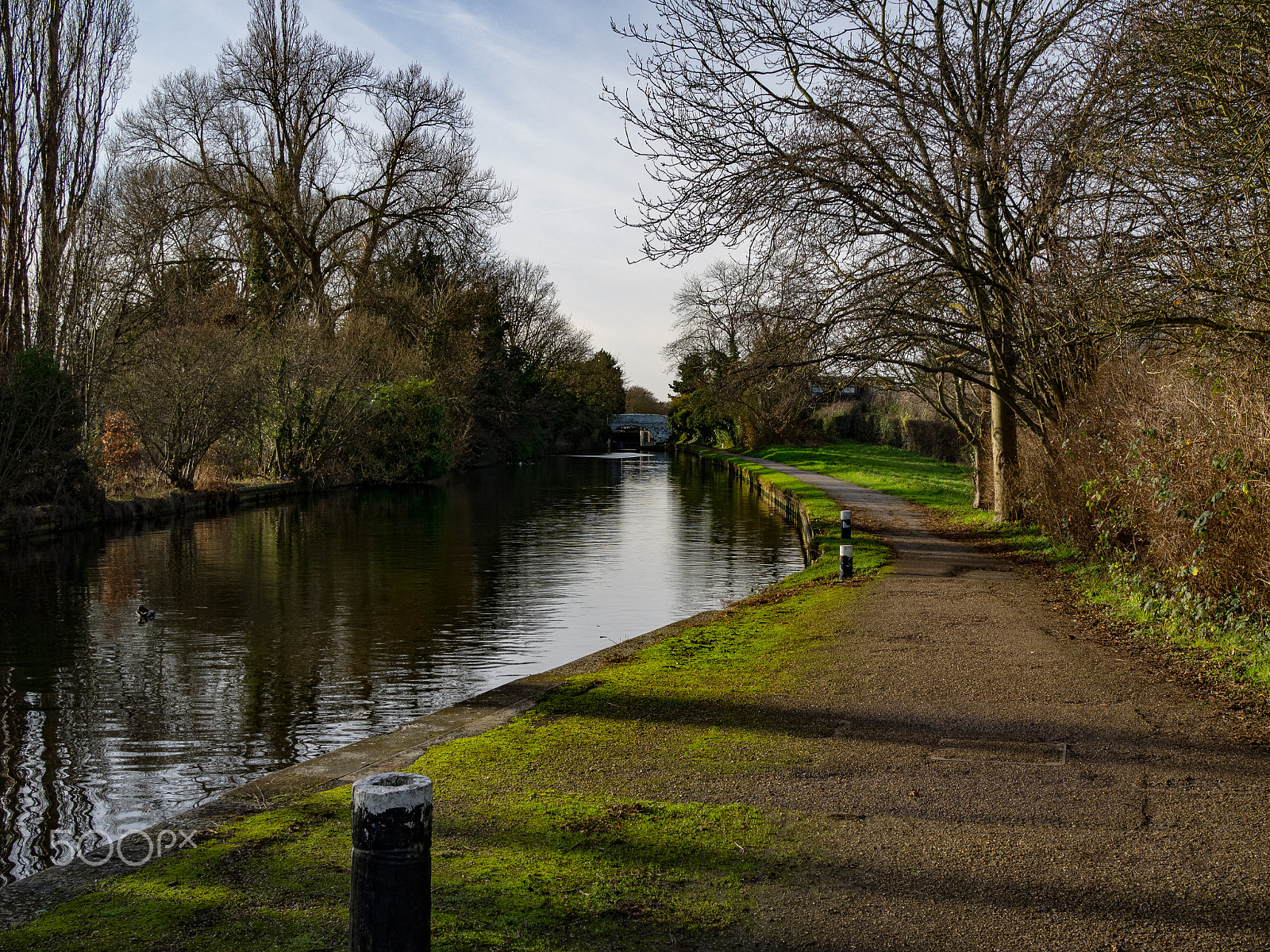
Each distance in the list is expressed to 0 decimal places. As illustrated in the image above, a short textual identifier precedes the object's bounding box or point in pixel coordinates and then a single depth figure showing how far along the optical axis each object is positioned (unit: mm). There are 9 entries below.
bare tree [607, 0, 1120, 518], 13969
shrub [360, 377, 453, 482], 36688
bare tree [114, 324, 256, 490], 26297
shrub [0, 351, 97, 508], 18922
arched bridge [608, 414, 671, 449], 101125
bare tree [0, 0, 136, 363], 21453
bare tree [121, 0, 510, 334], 35062
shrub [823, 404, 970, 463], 57438
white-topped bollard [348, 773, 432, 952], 2945
